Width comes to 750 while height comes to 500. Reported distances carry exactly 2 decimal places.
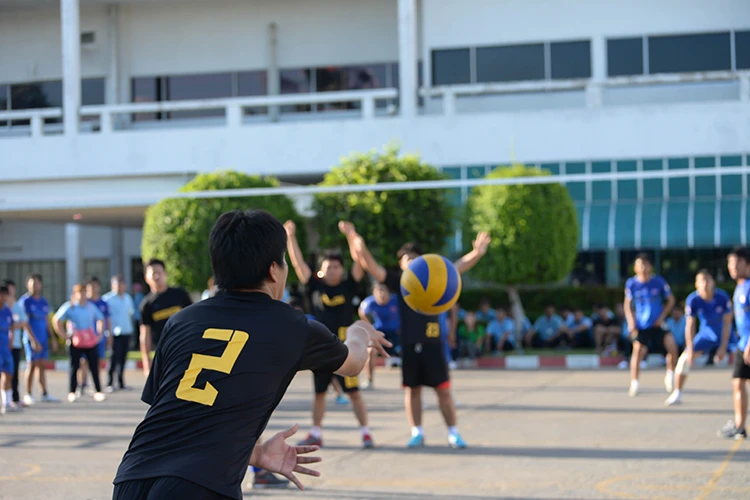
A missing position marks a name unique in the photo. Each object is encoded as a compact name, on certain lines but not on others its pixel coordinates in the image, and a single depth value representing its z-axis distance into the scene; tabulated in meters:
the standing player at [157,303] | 9.90
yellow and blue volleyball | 6.68
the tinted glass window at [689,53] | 26.89
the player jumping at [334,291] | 9.57
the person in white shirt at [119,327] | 15.38
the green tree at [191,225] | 21.23
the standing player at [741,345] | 8.80
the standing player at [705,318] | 10.98
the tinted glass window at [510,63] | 27.61
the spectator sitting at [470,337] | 19.19
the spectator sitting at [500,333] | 20.11
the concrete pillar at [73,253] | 30.62
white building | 25.36
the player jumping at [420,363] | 8.70
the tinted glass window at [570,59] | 27.45
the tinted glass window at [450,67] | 28.08
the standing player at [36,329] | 13.62
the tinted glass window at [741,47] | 26.84
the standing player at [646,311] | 12.38
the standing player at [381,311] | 14.73
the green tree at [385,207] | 20.95
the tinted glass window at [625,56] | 27.30
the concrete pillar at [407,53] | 26.75
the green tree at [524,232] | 20.81
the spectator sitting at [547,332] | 20.83
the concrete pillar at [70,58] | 28.08
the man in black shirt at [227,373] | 3.07
